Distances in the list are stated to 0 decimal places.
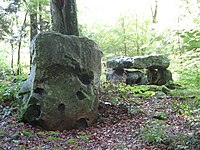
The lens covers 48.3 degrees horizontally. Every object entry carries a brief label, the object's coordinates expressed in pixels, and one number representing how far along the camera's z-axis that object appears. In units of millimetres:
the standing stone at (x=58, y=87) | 4980
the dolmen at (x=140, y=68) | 10961
